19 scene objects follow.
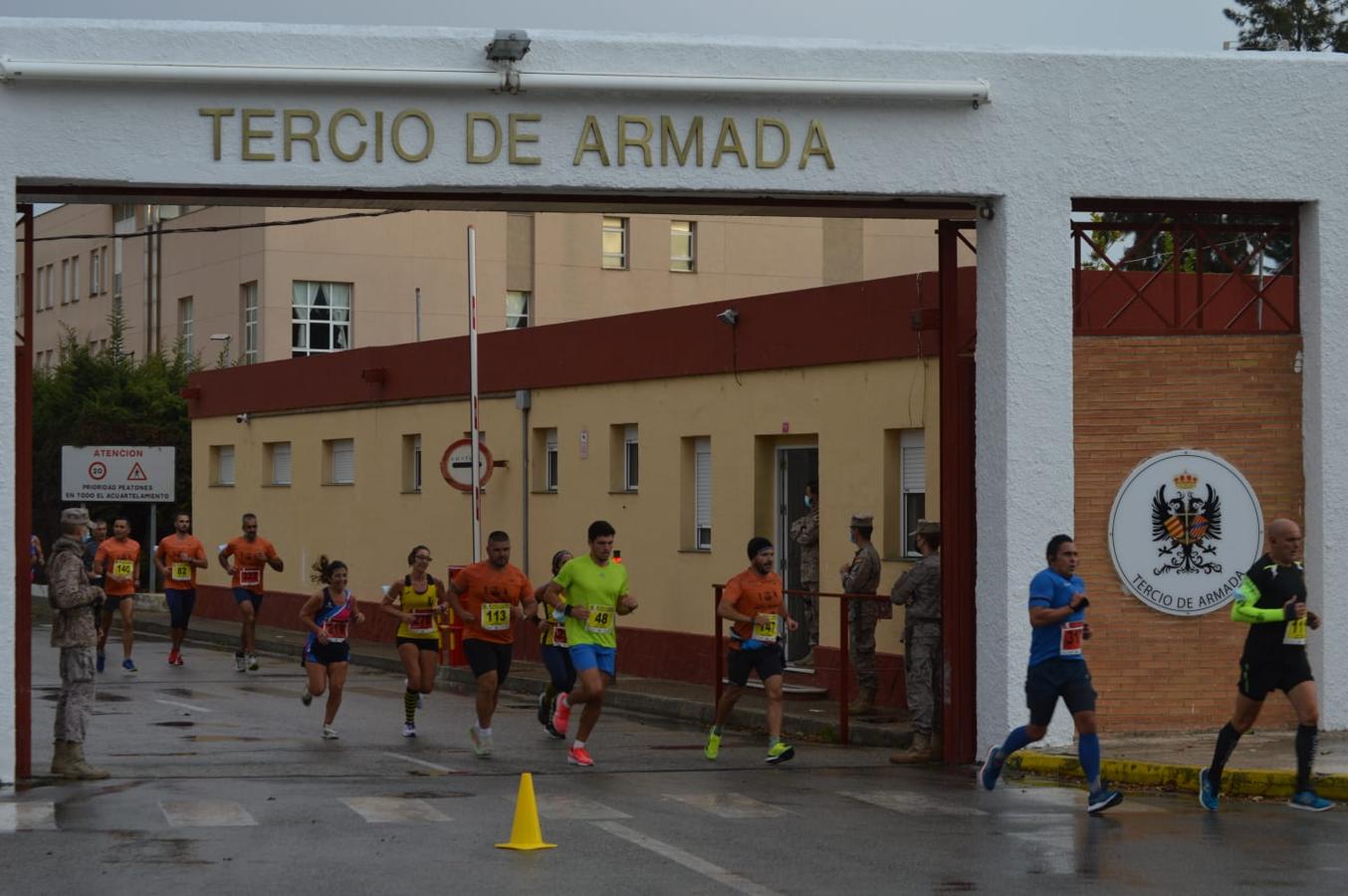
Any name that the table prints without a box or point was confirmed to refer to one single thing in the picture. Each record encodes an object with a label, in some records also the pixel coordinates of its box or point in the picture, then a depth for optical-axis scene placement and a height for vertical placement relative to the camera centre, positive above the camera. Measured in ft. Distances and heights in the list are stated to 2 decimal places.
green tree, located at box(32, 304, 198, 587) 159.22 +6.88
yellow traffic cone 36.17 -5.51
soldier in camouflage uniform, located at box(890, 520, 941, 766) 52.70 -3.46
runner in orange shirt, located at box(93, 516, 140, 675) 83.15 -2.74
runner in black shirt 41.42 -2.76
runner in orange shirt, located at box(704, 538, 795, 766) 53.11 -2.94
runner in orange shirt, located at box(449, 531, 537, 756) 55.77 -2.68
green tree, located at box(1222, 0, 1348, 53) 197.77 +44.75
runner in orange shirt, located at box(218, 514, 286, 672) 83.87 -2.66
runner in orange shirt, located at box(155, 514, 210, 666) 85.25 -2.55
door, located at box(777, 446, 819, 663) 72.84 -0.12
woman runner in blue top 59.93 -3.56
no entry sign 84.48 +1.55
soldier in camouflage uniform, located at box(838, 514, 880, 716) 61.82 -3.21
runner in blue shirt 42.68 -2.85
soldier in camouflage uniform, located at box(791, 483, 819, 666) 70.13 -1.32
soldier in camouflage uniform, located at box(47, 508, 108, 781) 47.09 -3.20
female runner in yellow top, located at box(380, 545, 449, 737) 60.18 -3.33
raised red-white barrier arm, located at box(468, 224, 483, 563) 79.75 +4.42
